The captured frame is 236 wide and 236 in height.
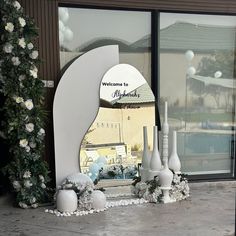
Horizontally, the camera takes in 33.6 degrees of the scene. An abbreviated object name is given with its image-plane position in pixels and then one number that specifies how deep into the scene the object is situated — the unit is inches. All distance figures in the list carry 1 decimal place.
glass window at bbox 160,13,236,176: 200.1
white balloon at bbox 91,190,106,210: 161.8
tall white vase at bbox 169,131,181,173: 181.0
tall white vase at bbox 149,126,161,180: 176.9
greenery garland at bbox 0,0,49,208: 156.3
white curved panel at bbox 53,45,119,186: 178.1
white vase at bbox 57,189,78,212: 158.2
